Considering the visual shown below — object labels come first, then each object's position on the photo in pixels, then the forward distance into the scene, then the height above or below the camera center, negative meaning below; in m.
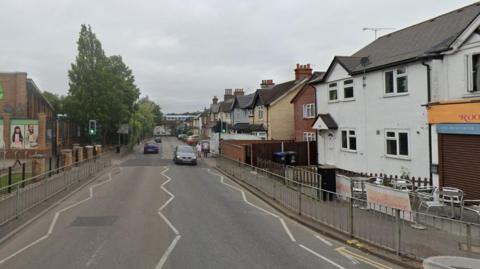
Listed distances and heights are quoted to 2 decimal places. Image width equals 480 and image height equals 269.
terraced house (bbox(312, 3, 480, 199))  15.38 +1.60
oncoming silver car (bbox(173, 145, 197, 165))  35.28 -1.12
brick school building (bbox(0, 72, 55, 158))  39.97 +2.30
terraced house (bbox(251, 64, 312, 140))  44.34 +3.33
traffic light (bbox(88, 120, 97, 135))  29.47 +1.11
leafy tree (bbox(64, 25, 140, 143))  48.75 +6.22
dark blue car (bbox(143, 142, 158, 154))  53.66 -0.70
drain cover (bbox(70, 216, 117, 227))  12.41 -2.25
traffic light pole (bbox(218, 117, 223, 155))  42.39 +0.17
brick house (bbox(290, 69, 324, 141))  34.25 +2.36
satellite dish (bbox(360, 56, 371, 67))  22.20 +4.04
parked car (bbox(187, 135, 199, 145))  78.34 +0.52
